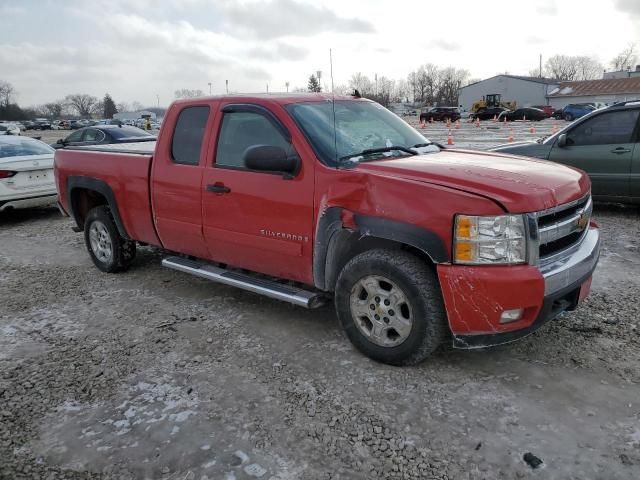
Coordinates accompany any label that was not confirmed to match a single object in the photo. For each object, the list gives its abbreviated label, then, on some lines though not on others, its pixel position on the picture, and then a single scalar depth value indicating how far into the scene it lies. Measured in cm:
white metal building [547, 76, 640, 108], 6458
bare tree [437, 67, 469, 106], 10262
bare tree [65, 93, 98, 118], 13838
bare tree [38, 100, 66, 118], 13200
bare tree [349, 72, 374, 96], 8424
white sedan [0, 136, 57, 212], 850
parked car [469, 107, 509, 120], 4725
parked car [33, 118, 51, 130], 7488
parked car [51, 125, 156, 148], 1348
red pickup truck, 319
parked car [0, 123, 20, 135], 4086
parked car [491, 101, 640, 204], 740
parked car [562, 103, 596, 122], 3997
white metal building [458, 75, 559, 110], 7881
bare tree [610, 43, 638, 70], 11402
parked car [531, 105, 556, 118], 4889
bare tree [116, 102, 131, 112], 13575
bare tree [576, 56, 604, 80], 11950
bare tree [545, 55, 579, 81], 11925
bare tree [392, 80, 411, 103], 12136
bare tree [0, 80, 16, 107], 11606
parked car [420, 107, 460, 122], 4815
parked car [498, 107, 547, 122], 4438
